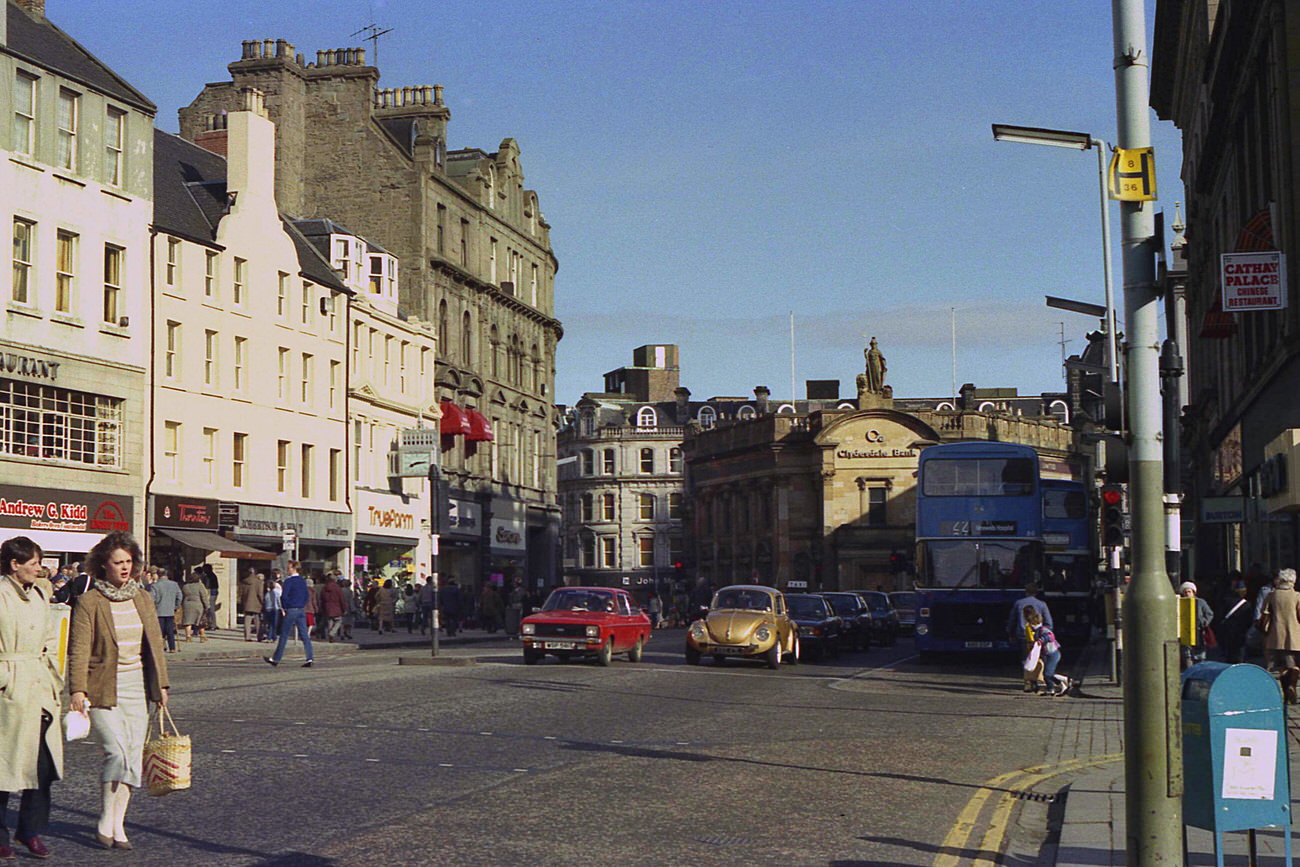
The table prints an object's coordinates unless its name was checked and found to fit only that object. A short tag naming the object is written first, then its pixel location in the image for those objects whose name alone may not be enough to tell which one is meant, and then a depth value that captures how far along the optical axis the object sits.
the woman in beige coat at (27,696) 8.68
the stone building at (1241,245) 26.22
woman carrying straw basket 9.32
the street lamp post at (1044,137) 16.42
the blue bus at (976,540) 34.38
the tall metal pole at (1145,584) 7.83
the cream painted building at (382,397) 55.78
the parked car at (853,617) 40.34
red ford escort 29.42
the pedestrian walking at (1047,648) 24.98
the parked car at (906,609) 57.50
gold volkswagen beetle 30.33
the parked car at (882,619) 46.09
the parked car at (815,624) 34.91
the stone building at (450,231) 62.00
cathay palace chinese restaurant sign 25.86
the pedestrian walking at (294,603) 29.31
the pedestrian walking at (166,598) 30.84
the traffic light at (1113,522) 22.05
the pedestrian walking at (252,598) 39.28
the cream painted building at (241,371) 44.28
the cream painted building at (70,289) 37.00
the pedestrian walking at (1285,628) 20.66
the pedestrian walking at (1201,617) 18.39
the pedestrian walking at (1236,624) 26.23
